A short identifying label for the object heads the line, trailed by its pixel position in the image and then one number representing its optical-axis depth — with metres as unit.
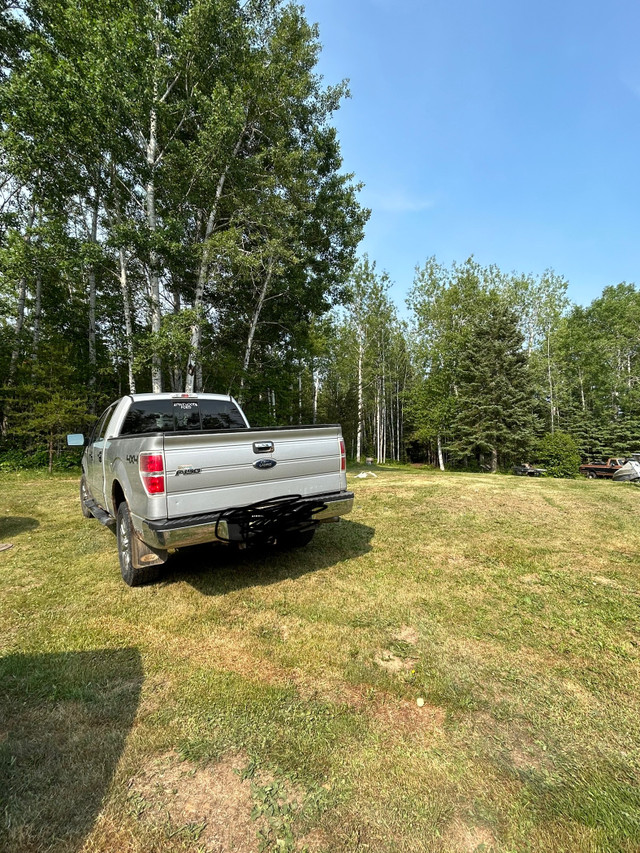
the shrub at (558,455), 23.70
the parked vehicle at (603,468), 24.44
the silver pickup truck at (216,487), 2.94
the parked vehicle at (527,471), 23.75
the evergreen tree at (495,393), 24.53
